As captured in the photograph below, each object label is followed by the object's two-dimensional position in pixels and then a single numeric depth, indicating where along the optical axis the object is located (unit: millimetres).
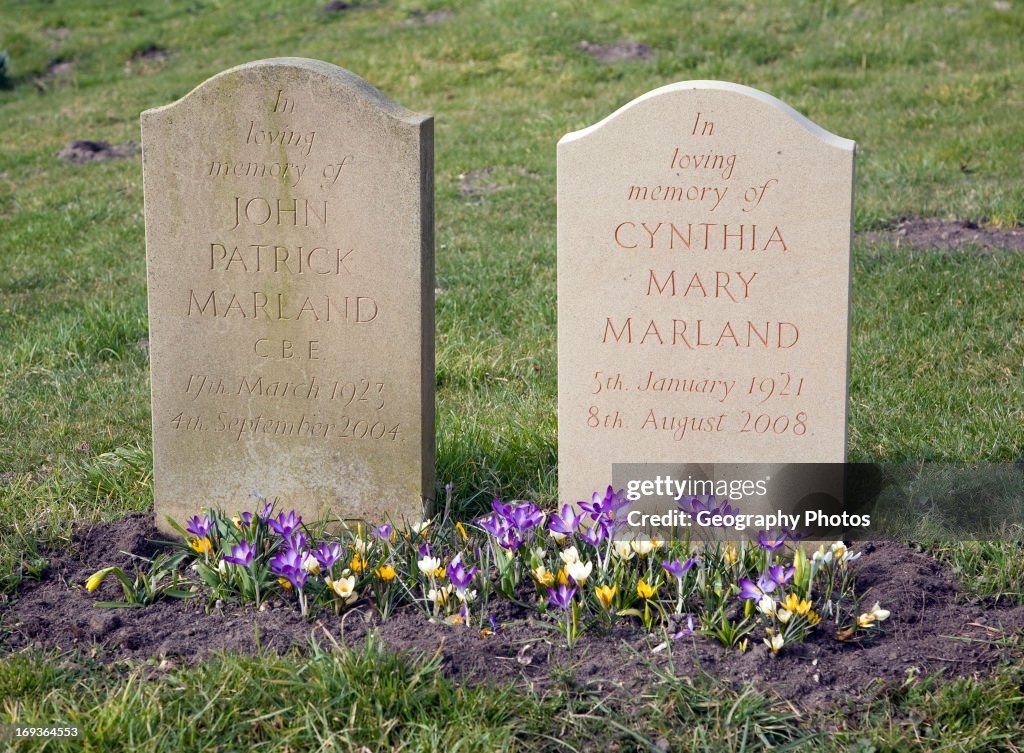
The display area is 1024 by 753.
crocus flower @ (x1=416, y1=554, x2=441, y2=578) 3320
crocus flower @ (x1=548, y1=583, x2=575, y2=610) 3182
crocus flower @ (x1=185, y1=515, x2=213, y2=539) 3646
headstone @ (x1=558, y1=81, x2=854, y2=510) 3469
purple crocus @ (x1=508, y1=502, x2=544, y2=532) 3529
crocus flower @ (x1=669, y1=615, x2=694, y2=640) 3156
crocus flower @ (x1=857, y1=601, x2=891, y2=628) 3164
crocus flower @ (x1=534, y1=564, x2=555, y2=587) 3322
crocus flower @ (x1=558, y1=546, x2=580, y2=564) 3359
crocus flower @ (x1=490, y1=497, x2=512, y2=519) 3547
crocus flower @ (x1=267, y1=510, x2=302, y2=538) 3561
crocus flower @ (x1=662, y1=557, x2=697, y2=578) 3262
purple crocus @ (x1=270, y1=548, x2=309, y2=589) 3293
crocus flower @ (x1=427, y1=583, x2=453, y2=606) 3309
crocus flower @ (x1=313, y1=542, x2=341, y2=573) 3430
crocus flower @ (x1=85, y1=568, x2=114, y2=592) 3521
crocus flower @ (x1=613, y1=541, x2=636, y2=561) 3443
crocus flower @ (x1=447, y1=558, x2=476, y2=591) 3273
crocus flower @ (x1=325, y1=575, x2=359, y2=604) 3312
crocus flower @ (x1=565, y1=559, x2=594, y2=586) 3270
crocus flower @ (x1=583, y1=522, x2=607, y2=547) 3477
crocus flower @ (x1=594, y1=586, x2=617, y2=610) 3246
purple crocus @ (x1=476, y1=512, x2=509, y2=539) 3518
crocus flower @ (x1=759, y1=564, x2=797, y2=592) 3215
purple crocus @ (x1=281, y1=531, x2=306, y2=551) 3520
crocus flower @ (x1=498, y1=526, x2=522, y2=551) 3494
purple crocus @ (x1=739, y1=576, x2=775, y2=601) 3188
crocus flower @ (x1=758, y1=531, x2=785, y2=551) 3475
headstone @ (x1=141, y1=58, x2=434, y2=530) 3672
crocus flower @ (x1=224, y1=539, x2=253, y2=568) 3440
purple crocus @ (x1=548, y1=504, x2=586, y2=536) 3529
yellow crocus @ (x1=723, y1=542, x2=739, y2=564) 3473
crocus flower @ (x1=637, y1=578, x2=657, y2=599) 3254
